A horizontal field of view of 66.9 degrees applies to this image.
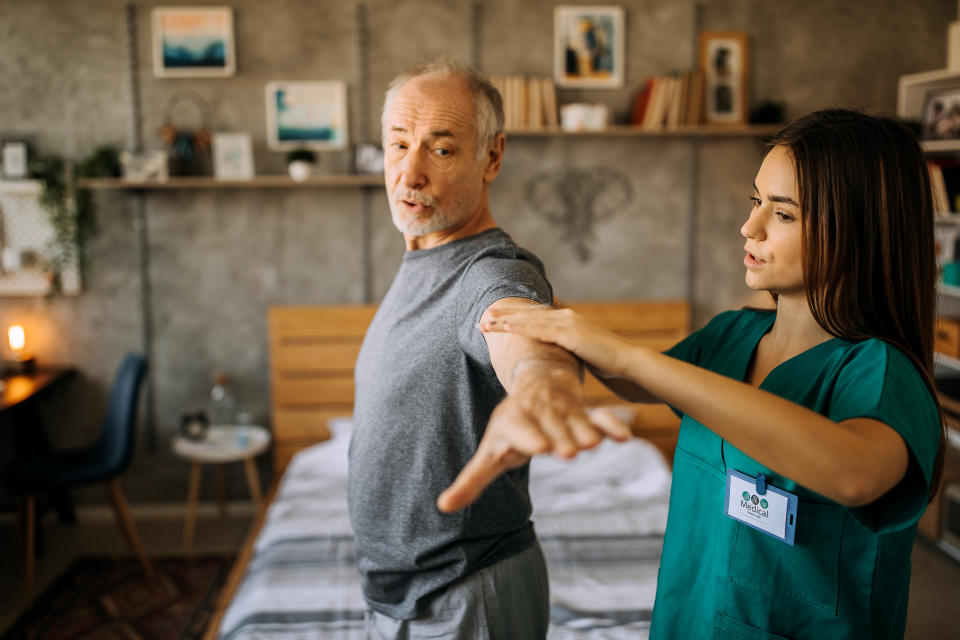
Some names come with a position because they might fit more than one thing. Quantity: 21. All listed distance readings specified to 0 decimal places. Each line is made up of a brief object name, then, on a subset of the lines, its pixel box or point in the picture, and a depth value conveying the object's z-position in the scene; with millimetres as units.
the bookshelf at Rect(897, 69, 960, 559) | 3254
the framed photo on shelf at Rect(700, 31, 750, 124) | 3588
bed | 2055
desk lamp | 3475
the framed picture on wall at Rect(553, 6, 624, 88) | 3539
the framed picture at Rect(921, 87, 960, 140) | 3314
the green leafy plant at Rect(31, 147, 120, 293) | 3441
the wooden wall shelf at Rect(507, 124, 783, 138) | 3422
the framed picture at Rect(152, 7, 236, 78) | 3445
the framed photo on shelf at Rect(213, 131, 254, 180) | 3484
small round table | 3285
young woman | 720
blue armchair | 2949
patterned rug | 2729
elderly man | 1068
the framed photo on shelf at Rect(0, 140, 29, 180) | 3439
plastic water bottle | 3609
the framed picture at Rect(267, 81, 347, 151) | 3525
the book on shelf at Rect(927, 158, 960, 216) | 3309
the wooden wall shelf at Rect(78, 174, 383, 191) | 3342
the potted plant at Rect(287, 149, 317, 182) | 3361
